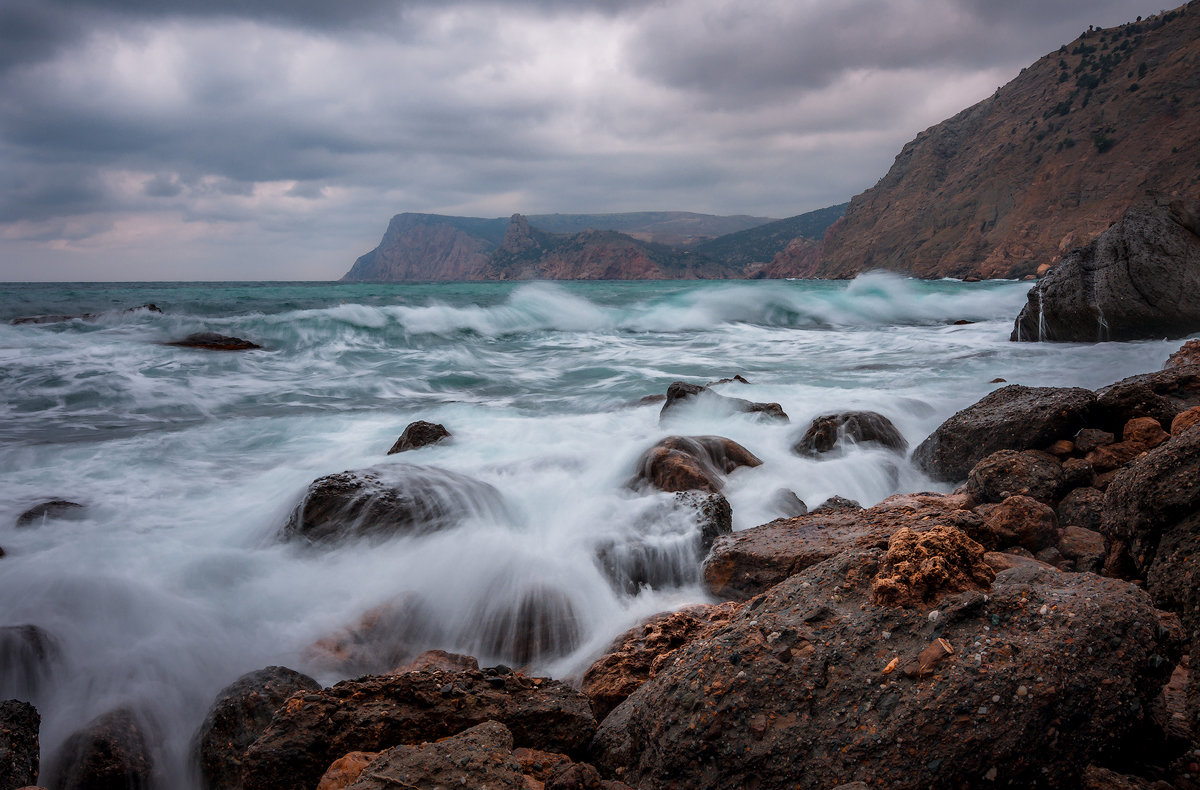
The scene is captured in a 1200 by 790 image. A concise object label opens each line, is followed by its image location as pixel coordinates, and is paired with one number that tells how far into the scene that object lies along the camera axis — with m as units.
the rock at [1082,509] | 3.65
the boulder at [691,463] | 5.26
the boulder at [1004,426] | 4.68
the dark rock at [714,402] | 7.58
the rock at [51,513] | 5.05
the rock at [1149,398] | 4.53
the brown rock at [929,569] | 1.93
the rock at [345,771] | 1.92
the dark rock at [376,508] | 4.71
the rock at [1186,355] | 7.33
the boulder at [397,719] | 2.10
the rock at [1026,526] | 3.41
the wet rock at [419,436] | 7.09
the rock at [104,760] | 2.64
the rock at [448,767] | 1.65
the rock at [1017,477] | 3.98
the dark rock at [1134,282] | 10.25
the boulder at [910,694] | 1.51
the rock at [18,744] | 2.29
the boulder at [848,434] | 6.40
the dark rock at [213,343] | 16.03
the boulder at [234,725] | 2.63
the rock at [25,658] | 3.22
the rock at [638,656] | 2.68
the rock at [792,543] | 3.29
